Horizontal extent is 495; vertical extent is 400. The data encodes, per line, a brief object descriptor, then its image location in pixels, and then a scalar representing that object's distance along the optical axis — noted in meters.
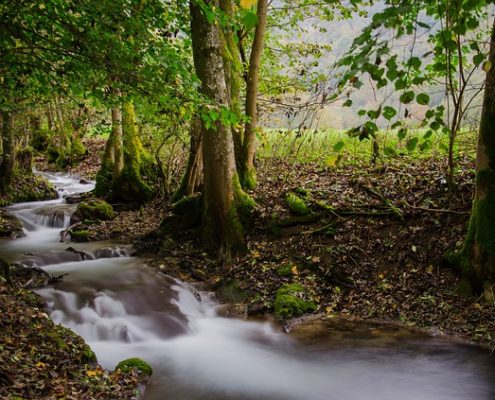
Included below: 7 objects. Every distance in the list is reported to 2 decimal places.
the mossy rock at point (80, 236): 11.31
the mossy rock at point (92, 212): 13.12
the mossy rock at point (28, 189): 15.58
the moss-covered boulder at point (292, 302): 6.83
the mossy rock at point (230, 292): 7.69
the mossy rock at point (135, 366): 5.10
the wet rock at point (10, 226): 11.85
